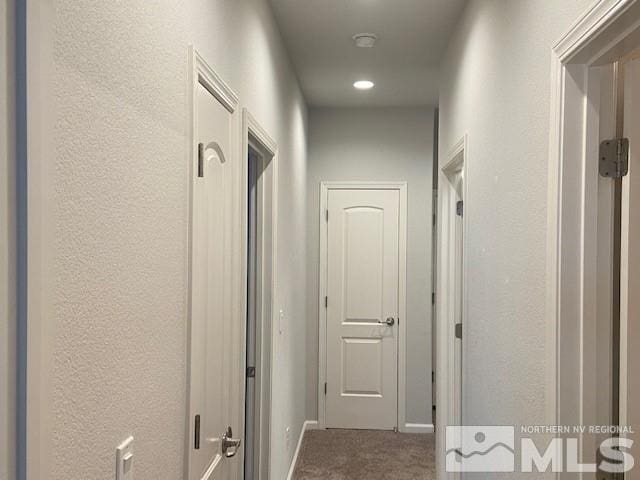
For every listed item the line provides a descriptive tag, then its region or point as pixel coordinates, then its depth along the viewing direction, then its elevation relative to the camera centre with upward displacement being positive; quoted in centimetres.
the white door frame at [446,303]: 324 -36
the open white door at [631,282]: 131 -9
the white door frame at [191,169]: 143 +18
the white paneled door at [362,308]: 488 -58
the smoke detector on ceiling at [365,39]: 313 +115
